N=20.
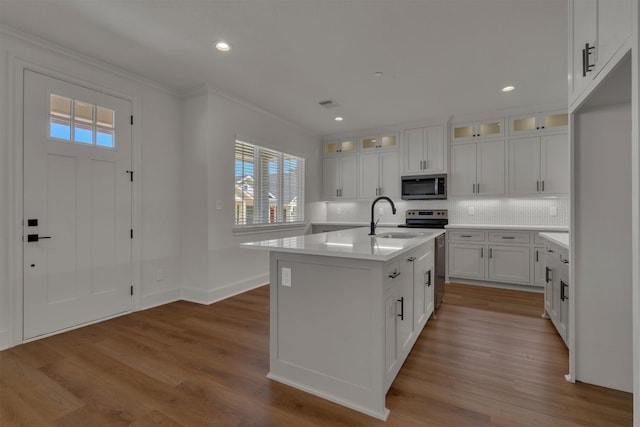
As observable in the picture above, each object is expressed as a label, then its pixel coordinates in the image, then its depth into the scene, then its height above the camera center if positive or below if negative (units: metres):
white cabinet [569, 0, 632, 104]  1.26 +0.88
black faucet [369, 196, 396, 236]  2.80 -0.16
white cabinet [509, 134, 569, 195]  4.43 +0.73
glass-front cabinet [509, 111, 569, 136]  4.44 +1.37
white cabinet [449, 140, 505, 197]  4.78 +0.72
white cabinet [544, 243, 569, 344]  2.45 -0.68
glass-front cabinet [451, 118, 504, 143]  4.80 +1.37
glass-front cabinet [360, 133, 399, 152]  5.61 +1.36
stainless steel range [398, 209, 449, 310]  5.31 -0.10
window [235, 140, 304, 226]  4.34 +0.43
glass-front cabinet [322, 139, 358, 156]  6.06 +1.35
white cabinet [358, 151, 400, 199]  5.59 +0.72
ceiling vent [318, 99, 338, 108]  4.30 +1.60
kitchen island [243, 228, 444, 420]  1.72 -0.65
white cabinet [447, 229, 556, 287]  4.27 -0.65
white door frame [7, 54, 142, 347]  2.57 +0.21
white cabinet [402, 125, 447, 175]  5.13 +1.09
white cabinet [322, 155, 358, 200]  6.02 +0.72
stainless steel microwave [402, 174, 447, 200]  5.09 +0.45
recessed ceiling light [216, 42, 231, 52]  2.77 +1.56
